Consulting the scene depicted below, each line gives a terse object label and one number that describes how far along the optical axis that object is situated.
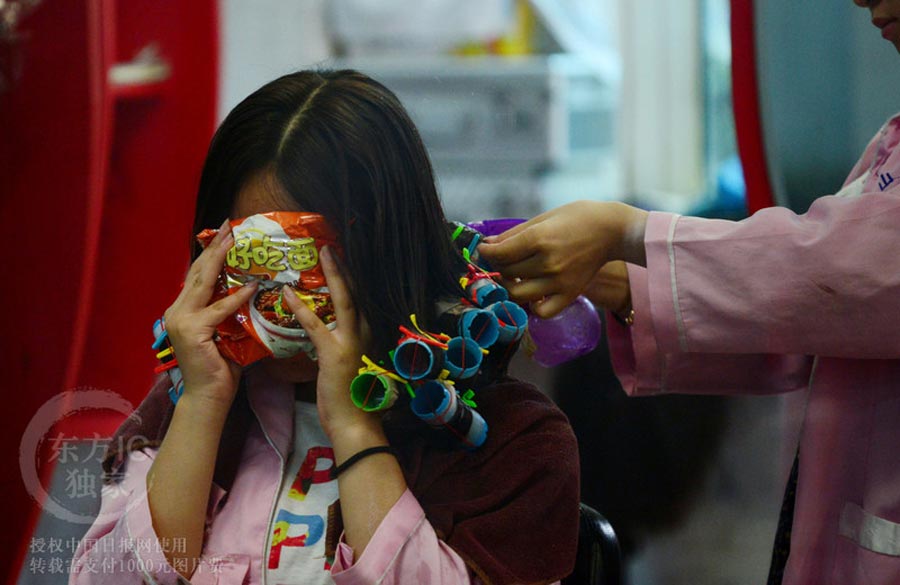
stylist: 3.29
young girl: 3.27
